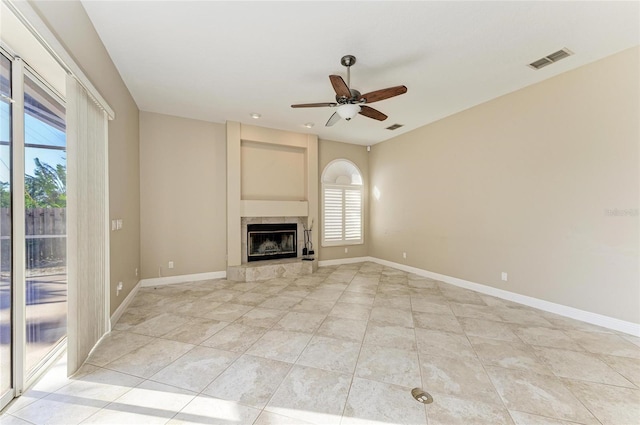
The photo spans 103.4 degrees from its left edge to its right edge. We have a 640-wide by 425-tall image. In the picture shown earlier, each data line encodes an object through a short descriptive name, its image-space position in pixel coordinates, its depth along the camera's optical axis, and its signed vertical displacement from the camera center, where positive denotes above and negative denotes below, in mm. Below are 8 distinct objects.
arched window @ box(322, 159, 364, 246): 6375 +222
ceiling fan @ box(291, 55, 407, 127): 2803 +1354
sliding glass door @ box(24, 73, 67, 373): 2102 -60
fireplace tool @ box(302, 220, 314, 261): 5968 -752
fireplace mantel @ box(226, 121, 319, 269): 5141 +733
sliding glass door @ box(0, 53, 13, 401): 1787 -164
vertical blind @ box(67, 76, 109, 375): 2117 -89
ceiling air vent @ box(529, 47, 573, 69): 2918 +1842
